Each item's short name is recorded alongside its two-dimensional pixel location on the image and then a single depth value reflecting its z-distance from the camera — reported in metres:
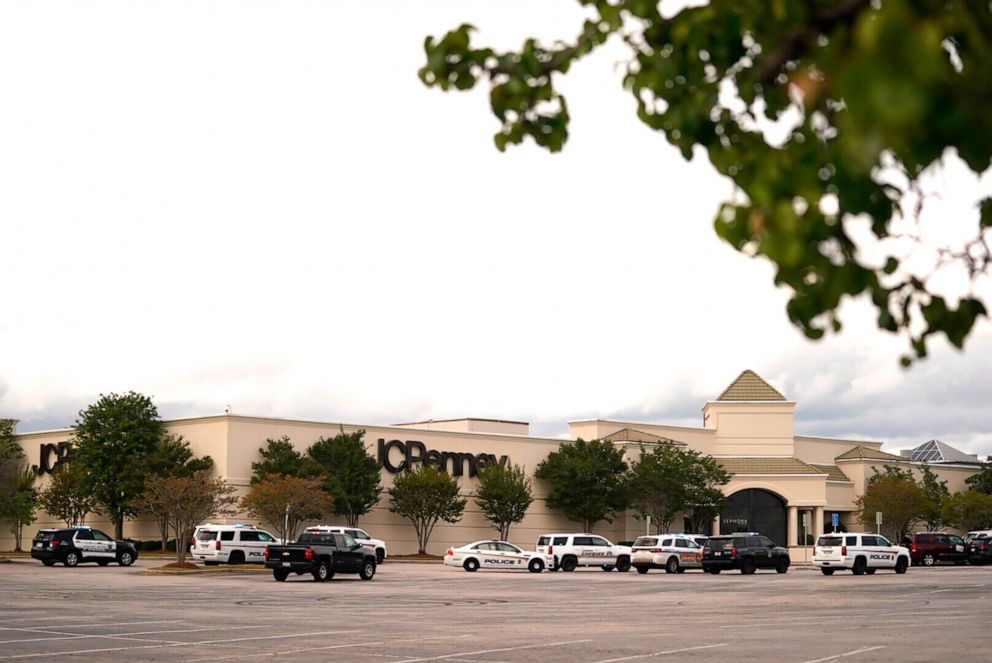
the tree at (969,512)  89.81
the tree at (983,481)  100.19
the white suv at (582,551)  58.38
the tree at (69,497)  74.06
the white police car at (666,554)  55.59
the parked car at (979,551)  69.75
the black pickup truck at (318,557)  41.62
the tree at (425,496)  74.62
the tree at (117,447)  72.38
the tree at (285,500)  63.31
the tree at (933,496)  89.14
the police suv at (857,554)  53.25
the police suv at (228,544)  54.19
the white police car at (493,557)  55.75
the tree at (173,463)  71.00
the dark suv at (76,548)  54.69
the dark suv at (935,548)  69.06
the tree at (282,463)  70.00
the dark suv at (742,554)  53.78
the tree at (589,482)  80.69
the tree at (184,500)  54.16
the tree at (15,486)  68.69
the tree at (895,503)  85.81
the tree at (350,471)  72.50
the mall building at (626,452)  75.25
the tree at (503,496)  77.69
